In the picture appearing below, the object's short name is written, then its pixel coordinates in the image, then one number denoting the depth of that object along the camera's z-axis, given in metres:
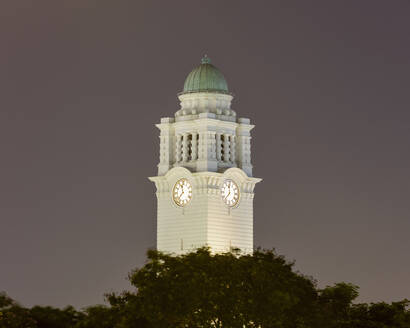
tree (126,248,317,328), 153.75
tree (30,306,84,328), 153.12
